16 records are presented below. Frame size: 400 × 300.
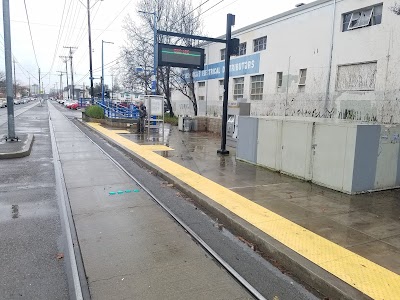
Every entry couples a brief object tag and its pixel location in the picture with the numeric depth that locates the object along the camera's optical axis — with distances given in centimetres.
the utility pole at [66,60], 8606
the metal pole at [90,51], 3369
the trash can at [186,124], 2134
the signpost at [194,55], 1162
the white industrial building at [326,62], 1293
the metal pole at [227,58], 1158
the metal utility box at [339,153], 708
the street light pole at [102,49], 3851
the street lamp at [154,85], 2362
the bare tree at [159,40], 2883
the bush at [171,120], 2838
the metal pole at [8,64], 1347
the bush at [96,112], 2840
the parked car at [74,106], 5958
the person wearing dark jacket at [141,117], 1992
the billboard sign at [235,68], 2116
